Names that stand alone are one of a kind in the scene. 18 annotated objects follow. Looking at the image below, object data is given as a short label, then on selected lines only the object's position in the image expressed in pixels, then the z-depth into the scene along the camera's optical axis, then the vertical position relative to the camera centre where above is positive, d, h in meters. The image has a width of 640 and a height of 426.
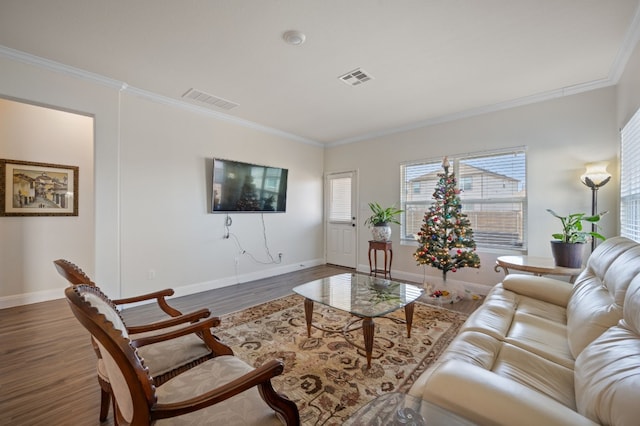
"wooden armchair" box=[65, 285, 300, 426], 0.90 -0.68
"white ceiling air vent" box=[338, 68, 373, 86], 2.91 +1.55
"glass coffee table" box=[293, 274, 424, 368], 2.02 -0.79
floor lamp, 2.90 +0.40
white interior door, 5.52 -0.15
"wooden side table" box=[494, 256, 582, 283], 2.62 -0.55
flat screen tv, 4.13 +0.39
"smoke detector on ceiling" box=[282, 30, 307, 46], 2.25 +1.52
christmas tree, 3.67 -0.33
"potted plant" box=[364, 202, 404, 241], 4.57 -0.18
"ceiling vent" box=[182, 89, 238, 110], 3.46 +1.54
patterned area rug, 1.73 -1.21
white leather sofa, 0.83 -0.63
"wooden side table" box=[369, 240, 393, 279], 4.53 -0.74
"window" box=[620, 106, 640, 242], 2.27 +0.33
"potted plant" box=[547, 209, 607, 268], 2.69 -0.32
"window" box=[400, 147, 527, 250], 3.69 +0.31
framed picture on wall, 3.43 +0.27
